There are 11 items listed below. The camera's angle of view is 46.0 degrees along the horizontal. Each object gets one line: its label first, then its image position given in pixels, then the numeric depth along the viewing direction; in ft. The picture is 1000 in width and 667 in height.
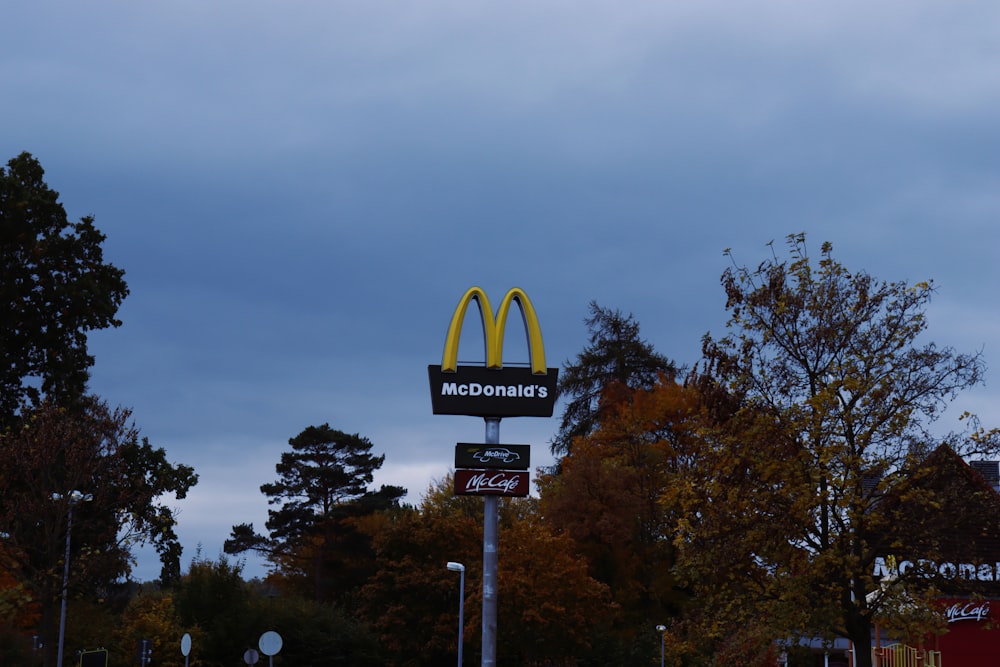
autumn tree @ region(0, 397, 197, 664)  127.24
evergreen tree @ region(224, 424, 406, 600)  271.69
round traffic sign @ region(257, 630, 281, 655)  119.96
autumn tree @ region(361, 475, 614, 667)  189.57
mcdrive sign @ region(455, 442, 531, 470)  101.55
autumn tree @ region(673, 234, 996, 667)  86.33
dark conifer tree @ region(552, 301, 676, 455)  275.39
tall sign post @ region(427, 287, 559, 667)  101.30
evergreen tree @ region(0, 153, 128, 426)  155.82
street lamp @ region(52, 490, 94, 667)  125.57
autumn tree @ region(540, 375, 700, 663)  211.61
